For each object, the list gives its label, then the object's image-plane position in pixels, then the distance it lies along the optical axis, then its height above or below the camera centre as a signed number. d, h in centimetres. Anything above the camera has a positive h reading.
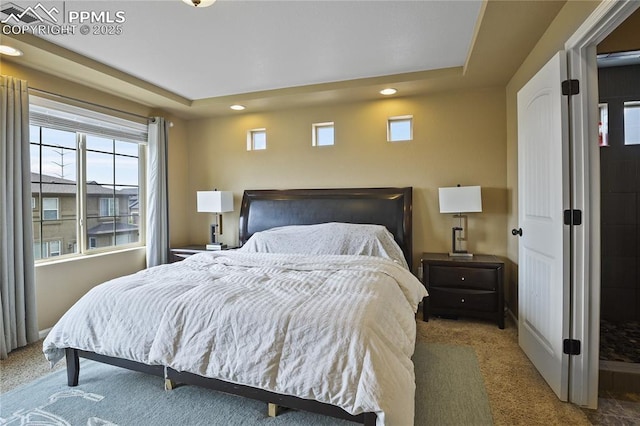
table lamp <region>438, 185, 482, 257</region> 325 +9
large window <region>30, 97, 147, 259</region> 307 +38
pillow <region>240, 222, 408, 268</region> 313 -31
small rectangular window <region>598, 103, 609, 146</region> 301 +79
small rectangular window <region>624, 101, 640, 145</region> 295 +78
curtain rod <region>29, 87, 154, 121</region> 289 +115
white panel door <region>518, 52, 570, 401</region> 191 -10
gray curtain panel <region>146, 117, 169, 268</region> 397 +24
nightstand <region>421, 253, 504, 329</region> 306 -76
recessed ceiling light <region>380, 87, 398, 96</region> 347 +131
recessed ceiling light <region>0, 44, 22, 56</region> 247 +130
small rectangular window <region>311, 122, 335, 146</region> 405 +98
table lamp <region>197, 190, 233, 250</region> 412 +11
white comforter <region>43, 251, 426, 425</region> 145 -63
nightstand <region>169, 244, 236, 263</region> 396 -49
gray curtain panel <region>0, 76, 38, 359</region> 257 -8
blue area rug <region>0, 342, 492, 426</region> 177 -115
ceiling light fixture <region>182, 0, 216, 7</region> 201 +134
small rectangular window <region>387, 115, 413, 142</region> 376 +97
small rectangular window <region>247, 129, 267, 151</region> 438 +100
